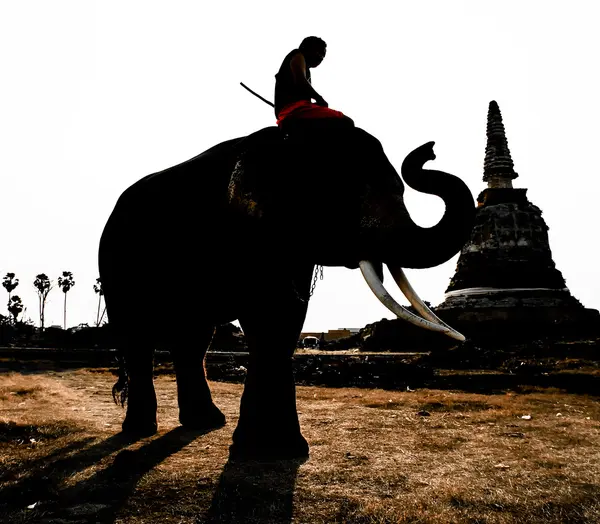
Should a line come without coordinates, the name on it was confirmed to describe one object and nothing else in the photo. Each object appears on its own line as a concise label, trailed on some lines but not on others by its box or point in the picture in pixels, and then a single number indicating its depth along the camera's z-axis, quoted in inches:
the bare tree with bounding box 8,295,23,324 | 2074.3
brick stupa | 965.8
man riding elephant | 187.2
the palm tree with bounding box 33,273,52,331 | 2333.9
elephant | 166.6
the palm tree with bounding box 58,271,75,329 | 2486.5
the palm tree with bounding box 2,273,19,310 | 2279.8
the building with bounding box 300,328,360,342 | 2016.5
